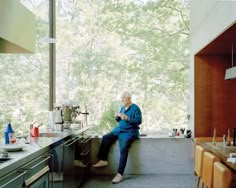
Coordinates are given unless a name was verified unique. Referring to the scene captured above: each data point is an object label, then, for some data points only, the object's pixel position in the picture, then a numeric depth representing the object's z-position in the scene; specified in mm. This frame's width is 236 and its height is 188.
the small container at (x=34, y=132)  4101
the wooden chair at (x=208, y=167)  3591
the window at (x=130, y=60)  6355
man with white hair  5668
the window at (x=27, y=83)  4195
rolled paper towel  5089
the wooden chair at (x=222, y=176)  3135
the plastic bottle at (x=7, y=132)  3363
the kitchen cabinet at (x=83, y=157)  4676
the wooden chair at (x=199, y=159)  4134
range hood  2822
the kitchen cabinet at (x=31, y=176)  2324
